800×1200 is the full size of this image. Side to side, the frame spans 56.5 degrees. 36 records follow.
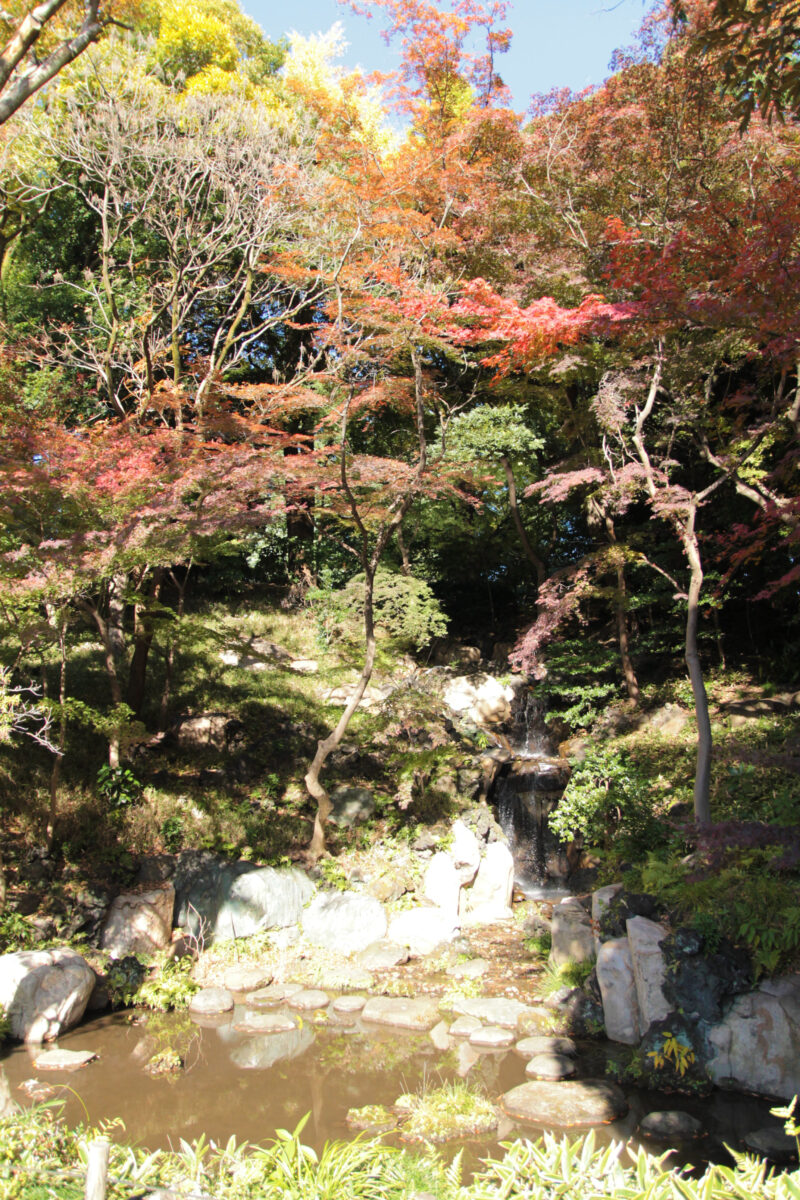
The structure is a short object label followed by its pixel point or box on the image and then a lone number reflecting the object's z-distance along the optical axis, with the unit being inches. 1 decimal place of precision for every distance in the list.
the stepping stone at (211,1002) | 255.4
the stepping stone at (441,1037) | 230.5
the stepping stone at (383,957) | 291.4
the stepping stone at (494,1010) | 241.3
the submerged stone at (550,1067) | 208.7
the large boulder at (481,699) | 485.7
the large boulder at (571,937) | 261.3
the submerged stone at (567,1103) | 186.7
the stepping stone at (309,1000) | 261.0
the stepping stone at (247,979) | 275.1
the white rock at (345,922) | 306.7
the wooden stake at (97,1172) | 107.3
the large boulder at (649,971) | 215.6
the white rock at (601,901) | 254.7
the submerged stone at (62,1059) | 214.5
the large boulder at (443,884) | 325.7
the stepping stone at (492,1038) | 229.5
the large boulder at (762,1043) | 193.2
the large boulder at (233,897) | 304.8
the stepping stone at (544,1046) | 222.5
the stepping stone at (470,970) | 277.3
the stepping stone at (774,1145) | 169.0
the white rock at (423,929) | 306.7
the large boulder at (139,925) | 280.4
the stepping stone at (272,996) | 264.5
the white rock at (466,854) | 337.4
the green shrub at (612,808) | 290.2
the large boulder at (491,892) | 328.8
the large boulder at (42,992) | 231.8
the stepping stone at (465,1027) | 236.5
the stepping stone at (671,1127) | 179.2
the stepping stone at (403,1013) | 245.9
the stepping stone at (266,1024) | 243.3
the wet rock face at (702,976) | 204.4
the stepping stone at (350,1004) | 258.2
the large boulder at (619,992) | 227.3
